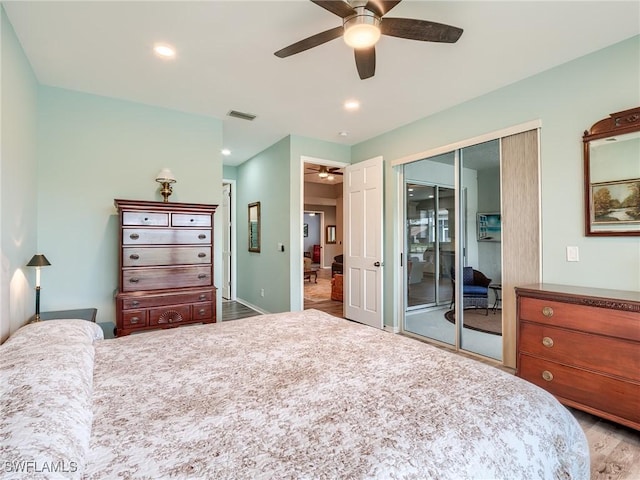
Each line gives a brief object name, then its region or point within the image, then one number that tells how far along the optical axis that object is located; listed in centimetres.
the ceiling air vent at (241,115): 364
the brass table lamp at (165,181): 326
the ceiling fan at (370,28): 175
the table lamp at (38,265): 234
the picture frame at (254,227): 534
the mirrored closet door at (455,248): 327
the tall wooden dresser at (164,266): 288
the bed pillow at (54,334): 139
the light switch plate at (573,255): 254
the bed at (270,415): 78
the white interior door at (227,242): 632
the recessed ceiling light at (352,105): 339
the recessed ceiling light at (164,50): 239
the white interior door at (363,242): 425
